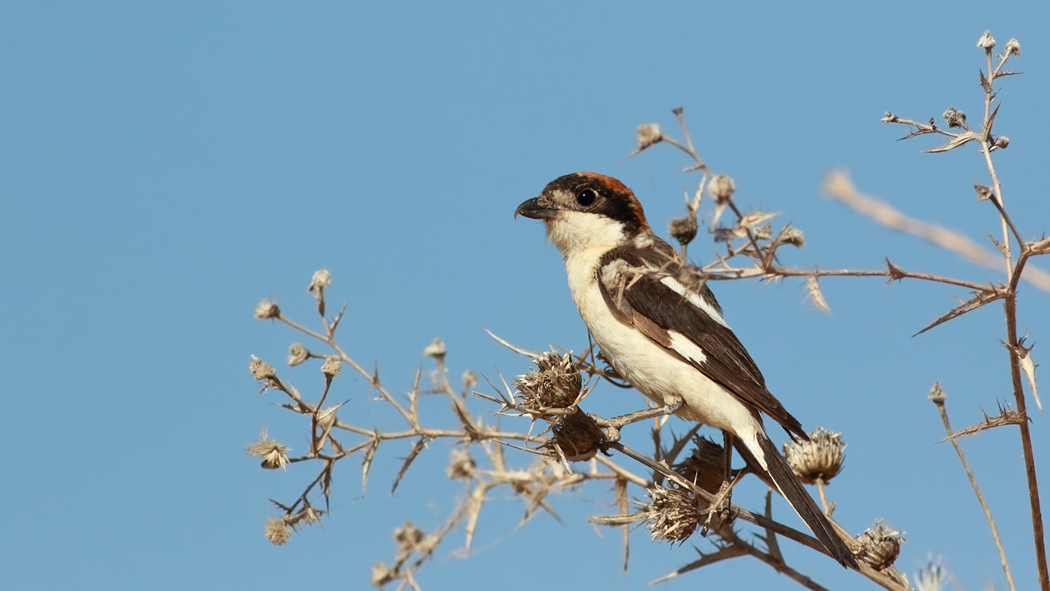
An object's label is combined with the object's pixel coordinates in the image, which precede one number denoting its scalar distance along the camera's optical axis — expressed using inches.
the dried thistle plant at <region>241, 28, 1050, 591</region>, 200.1
